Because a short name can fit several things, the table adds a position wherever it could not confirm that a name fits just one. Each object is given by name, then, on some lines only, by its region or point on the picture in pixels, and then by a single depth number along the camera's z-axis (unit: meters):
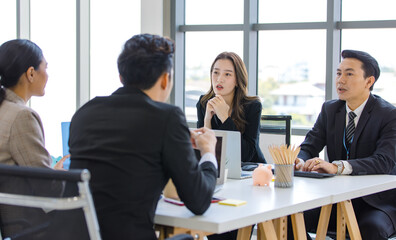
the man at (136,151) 1.84
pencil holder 2.56
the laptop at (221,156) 2.55
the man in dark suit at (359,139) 2.98
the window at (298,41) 4.71
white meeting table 1.93
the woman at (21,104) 2.20
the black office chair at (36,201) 1.56
